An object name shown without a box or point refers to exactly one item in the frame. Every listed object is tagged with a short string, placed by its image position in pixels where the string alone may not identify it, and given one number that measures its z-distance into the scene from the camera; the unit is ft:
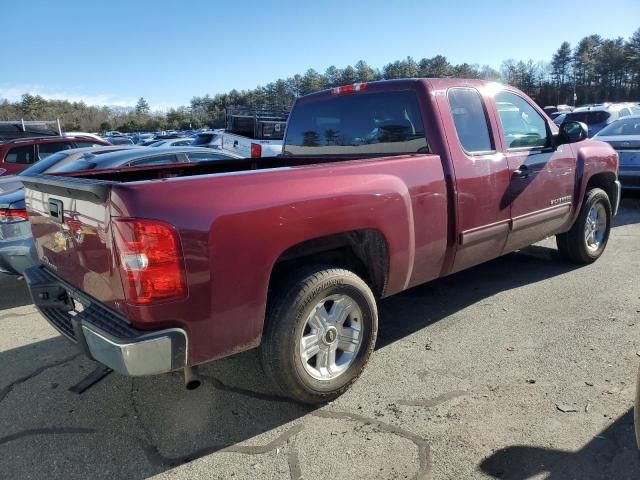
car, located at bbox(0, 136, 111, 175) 30.22
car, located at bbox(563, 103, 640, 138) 50.72
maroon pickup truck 7.45
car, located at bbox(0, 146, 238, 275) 15.42
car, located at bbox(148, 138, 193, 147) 72.00
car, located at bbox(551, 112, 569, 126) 58.84
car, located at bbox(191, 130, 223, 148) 53.69
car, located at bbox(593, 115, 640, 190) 28.19
